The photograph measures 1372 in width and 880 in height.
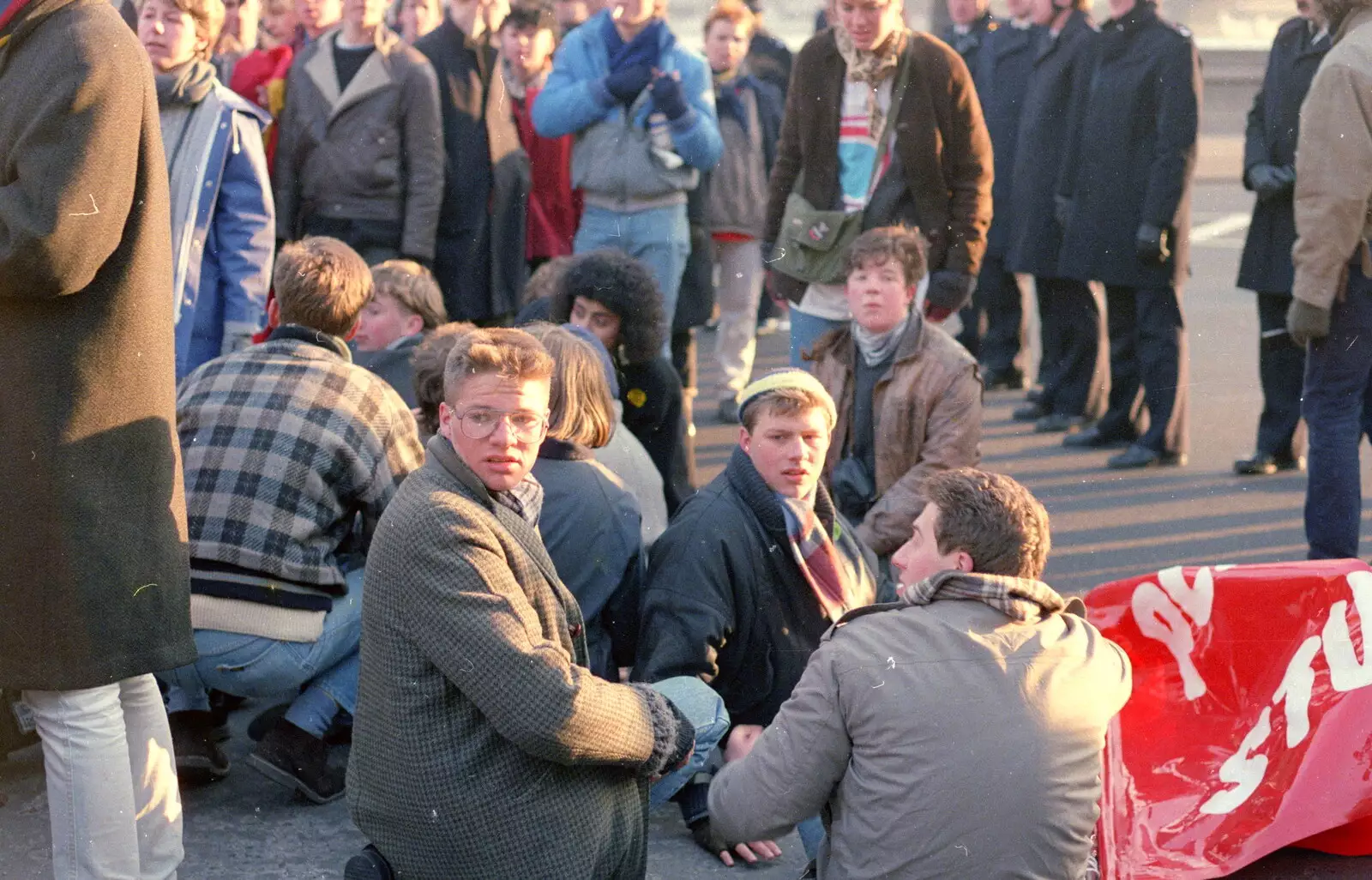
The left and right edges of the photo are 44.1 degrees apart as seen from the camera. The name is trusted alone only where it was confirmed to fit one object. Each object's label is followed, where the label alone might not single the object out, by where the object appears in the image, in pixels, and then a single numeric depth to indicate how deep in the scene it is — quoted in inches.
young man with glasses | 116.3
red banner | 143.5
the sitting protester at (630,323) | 202.1
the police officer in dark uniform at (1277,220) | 279.1
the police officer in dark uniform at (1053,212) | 325.4
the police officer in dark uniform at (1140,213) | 293.4
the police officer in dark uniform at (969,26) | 386.3
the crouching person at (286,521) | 157.1
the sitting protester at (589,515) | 161.0
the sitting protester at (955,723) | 111.3
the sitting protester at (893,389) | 198.4
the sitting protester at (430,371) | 167.2
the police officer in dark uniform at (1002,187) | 366.0
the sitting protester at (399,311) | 208.8
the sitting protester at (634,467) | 178.2
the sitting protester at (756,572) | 153.5
